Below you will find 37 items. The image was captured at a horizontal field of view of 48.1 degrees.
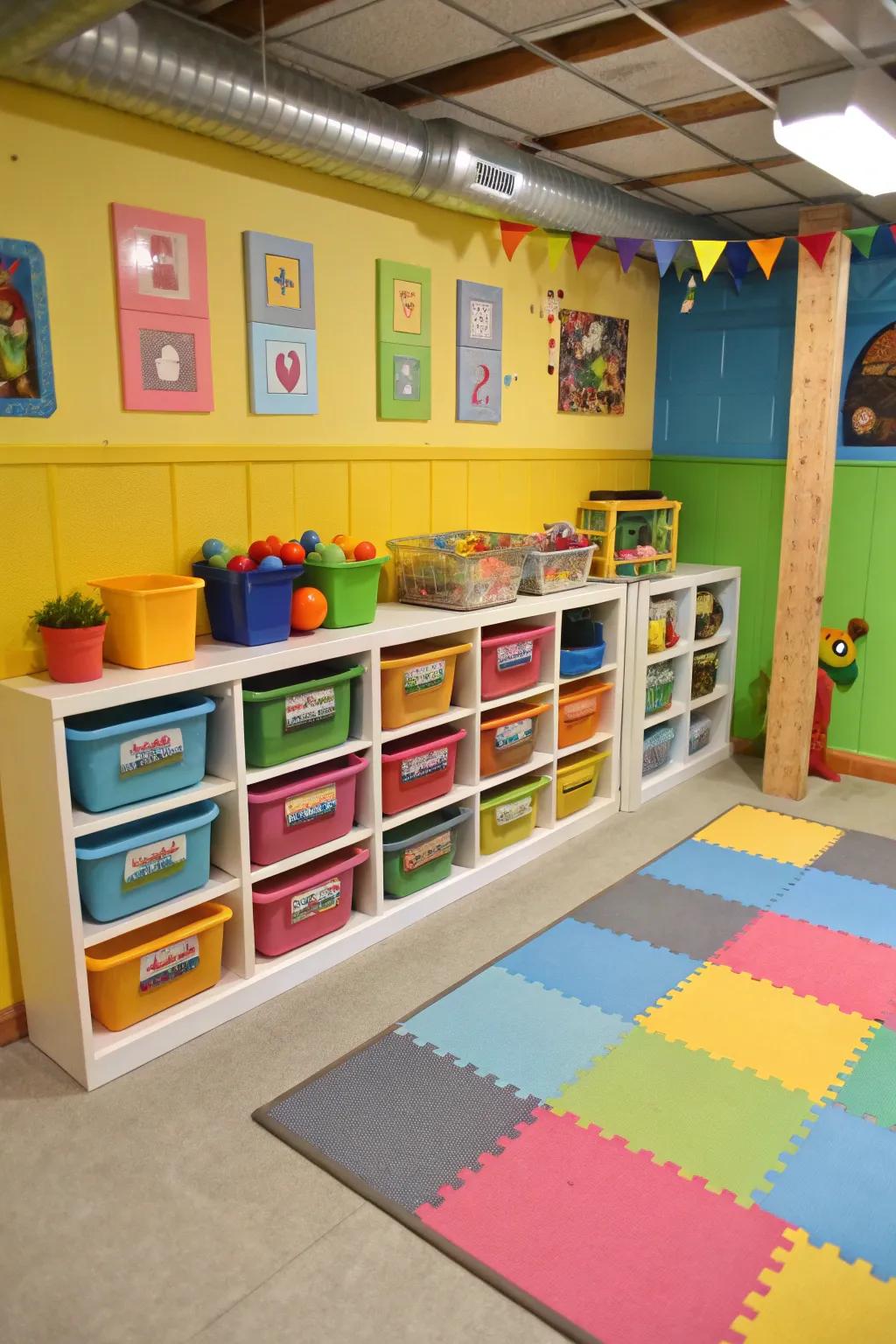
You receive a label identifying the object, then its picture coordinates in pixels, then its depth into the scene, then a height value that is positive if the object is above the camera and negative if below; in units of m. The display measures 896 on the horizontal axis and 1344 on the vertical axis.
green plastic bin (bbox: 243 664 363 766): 2.72 -0.71
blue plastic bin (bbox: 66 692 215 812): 2.36 -0.71
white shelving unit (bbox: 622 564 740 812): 4.16 -0.98
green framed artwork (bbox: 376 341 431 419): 3.49 +0.26
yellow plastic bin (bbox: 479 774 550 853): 3.57 -1.27
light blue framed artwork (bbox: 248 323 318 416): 3.05 +0.26
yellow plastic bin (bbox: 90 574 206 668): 2.50 -0.42
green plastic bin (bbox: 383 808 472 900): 3.21 -1.27
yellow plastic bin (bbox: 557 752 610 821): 3.95 -1.28
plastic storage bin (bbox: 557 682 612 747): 3.90 -0.99
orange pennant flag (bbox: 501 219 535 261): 3.78 +0.82
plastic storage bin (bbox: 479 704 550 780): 3.53 -0.99
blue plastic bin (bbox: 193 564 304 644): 2.76 -0.41
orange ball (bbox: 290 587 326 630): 2.95 -0.44
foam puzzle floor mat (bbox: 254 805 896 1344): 1.88 -1.50
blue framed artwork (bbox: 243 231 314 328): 2.98 +0.52
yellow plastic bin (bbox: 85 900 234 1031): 2.47 -1.27
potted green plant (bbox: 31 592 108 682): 2.38 -0.42
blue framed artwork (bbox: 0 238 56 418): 2.43 +0.29
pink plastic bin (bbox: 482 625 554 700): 3.49 -0.71
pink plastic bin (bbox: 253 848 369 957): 2.84 -1.27
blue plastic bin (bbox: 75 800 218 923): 2.40 -0.98
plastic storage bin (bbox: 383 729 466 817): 3.16 -0.99
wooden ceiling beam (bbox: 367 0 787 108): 2.47 +1.08
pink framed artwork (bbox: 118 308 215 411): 2.72 +0.25
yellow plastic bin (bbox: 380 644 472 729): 3.11 -0.71
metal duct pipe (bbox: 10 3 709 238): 2.35 +0.91
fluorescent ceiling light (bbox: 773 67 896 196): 2.76 +0.94
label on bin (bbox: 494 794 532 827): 3.60 -1.26
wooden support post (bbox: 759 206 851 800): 3.95 -0.17
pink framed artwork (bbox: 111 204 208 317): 2.66 +0.52
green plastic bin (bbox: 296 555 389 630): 3.01 -0.39
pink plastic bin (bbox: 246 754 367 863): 2.77 -0.99
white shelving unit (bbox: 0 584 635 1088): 2.35 -0.99
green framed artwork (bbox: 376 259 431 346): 3.42 +0.52
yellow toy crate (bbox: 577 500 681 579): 4.21 -0.33
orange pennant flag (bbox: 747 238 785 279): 3.87 +0.79
